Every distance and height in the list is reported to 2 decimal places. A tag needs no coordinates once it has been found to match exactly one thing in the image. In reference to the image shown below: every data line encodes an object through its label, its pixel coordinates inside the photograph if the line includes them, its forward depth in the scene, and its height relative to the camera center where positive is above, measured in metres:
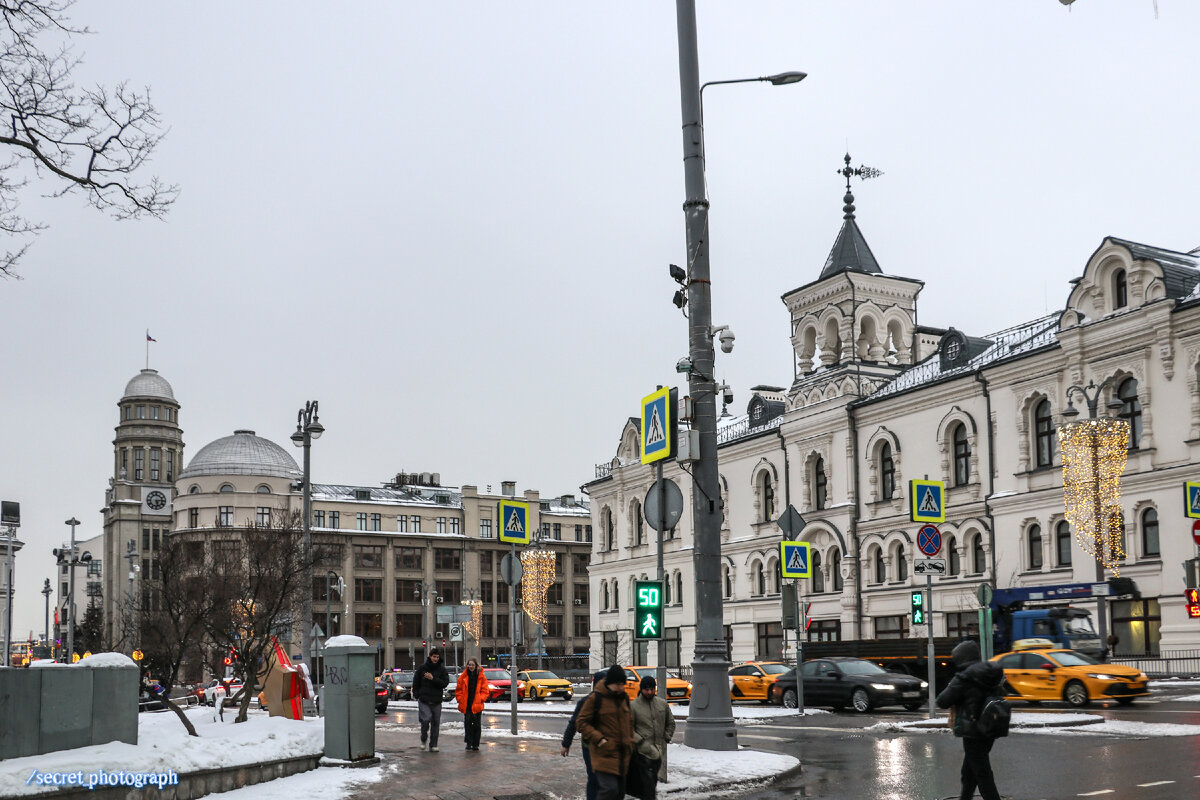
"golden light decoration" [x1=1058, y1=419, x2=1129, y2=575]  41.78 +2.41
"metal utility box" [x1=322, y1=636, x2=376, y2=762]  17.12 -1.90
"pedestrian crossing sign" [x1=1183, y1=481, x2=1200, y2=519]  27.73 +1.19
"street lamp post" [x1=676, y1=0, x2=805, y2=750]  17.78 +1.64
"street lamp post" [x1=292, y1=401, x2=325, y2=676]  35.78 +3.29
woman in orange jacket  20.38 -2.21
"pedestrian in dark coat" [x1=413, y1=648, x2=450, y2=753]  20.41 -2.09
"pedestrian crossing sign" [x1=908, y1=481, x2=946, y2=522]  25.39 +1.09
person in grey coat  11.38 -1.51
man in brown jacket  10.70 -1.45
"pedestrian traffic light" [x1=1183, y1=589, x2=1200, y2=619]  32.00 -1.27
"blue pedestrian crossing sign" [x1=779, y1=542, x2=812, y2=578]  27.77 -0.03
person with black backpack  11.28 -1.42
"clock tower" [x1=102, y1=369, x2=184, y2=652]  127.06 +9.87
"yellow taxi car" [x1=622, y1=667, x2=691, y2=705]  41.21 -4.27
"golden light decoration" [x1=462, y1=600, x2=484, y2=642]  96.40 -4.57
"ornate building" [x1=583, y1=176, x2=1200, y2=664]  43.03 +4.29
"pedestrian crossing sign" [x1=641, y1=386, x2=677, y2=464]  16.19 +1.71
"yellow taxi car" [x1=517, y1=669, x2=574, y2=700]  44.81 -4.40
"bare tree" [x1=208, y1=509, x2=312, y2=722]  29.33 -0.73
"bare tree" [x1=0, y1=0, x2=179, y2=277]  14.63 +5.26
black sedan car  30.69 -3.21
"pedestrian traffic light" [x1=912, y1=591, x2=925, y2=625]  27.93 -1.24
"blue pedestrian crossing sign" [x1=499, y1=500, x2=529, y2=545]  21.86 +0.69
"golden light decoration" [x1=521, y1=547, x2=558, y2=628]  73.06 -0.94
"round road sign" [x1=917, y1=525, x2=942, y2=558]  23.84 +0.32
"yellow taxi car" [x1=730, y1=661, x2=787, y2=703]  37.56 -3.59
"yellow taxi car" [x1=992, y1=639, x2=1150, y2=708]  27.83 -2.79
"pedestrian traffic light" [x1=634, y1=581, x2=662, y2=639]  15.82 -0.63
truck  36.44 -2.32
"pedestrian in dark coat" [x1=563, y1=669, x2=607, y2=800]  10.87 -1.72
